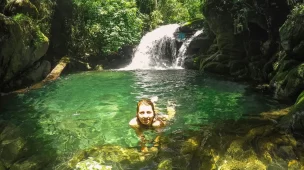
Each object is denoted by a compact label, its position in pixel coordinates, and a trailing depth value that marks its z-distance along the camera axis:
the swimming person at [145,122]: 4.51
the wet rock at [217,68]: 12.87
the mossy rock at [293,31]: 7.69
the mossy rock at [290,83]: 6.87
